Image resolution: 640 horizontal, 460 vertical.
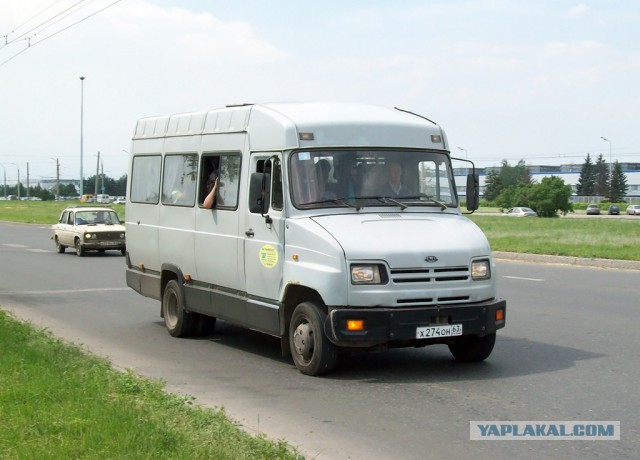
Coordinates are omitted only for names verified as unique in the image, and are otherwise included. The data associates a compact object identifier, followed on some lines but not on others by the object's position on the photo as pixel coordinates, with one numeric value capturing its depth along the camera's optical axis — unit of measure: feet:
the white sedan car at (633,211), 314.96
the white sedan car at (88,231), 95.09
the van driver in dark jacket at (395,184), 32.35
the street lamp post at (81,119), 251.46
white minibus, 28.96
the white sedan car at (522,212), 276.12
